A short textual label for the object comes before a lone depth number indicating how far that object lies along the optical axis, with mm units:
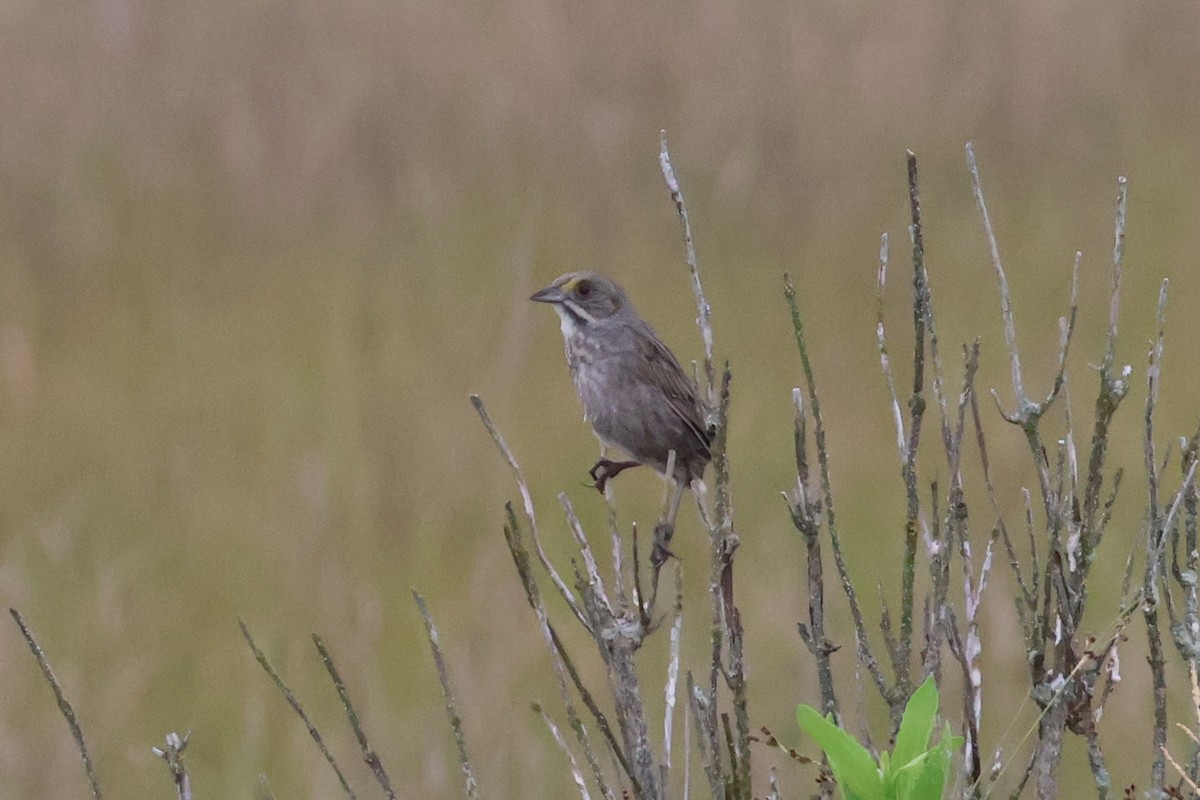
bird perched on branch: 8016
